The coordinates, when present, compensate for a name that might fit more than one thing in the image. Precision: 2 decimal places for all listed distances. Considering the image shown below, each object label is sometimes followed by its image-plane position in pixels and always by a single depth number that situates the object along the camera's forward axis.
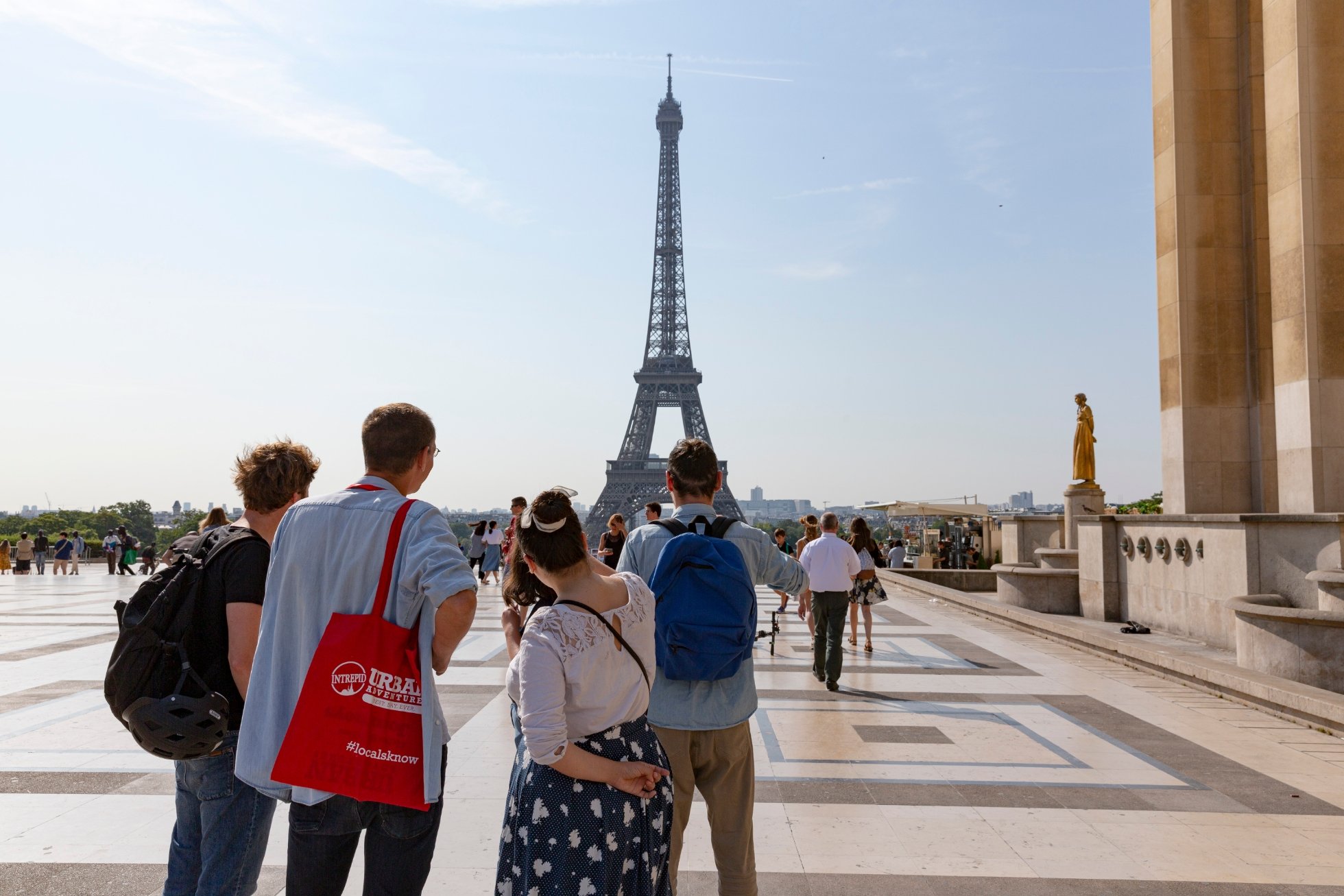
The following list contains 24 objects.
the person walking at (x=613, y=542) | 11.00
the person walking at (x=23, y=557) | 25.33
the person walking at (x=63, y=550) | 25.47
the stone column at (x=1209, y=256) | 13.32
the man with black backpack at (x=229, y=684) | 2.78
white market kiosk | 28.11
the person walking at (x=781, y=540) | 17.05
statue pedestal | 18.47
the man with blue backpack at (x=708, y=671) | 3.24
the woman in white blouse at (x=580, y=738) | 2.40
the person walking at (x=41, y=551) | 26.09
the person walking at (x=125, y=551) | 24.28
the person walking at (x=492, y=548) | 17.28
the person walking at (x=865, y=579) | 10.48
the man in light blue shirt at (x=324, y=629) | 2.49
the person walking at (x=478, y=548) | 17.83
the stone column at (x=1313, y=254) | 10.45
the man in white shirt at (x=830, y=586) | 8.31
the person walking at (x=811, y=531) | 10.59
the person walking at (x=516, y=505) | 9.59
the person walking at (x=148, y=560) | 25.33
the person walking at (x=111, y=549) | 25.50
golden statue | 18.50
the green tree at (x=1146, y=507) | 29.20
